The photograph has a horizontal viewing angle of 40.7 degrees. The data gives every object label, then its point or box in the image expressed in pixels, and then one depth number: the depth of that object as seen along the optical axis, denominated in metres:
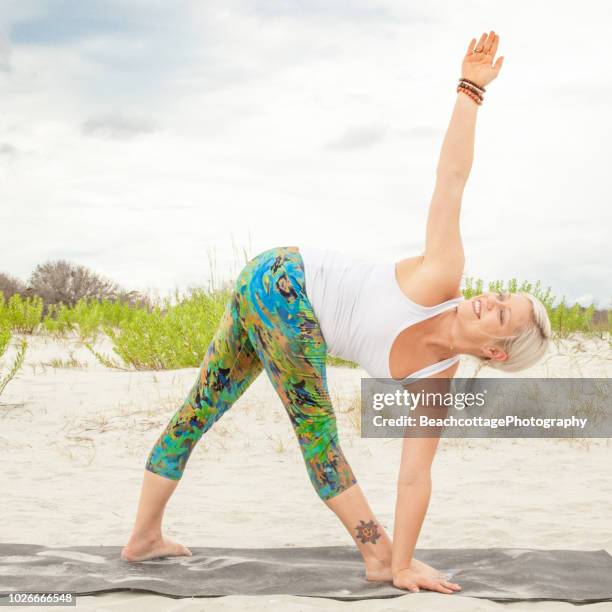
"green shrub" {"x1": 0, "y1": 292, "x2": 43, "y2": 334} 10.78
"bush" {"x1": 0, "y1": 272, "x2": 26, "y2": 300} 17.44
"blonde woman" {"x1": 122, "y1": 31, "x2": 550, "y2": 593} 2.94
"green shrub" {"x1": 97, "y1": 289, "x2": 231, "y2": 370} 8.98
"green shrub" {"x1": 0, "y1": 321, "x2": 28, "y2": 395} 7.36
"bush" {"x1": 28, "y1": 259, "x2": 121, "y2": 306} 16.97
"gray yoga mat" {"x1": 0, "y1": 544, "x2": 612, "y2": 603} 3.29
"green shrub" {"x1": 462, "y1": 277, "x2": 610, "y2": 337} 10.72
